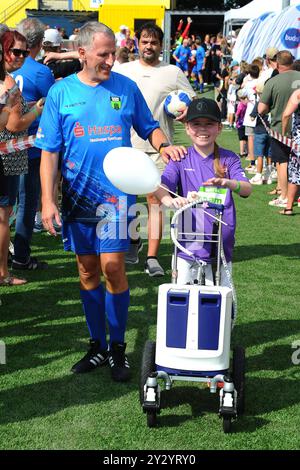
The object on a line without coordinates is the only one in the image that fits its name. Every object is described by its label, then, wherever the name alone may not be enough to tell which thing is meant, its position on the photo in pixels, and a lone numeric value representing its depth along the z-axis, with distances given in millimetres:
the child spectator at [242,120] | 14422
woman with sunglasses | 5402
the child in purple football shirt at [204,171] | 4207
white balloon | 3836
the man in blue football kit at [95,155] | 4309
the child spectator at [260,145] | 12430
